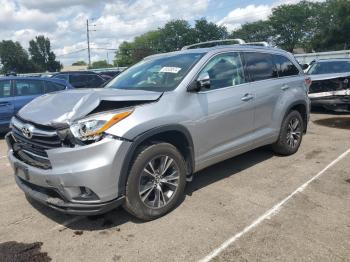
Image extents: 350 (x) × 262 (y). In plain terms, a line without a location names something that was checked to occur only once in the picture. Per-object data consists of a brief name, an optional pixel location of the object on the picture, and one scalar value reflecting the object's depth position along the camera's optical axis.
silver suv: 3.48
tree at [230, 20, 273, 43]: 91.25
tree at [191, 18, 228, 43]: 93.50
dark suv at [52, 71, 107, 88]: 15.59
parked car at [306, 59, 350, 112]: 10.10
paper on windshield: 4.54
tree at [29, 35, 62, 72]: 101.60
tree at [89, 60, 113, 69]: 124.61
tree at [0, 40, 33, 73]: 91.10
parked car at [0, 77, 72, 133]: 8.75
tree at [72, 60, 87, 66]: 135.55
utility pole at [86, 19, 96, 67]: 60.72
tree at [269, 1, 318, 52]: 84.75
